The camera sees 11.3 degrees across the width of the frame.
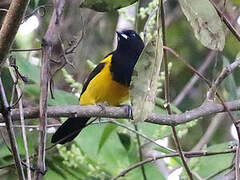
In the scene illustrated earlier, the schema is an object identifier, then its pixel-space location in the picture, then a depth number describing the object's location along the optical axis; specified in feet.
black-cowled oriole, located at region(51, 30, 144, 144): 19.65
